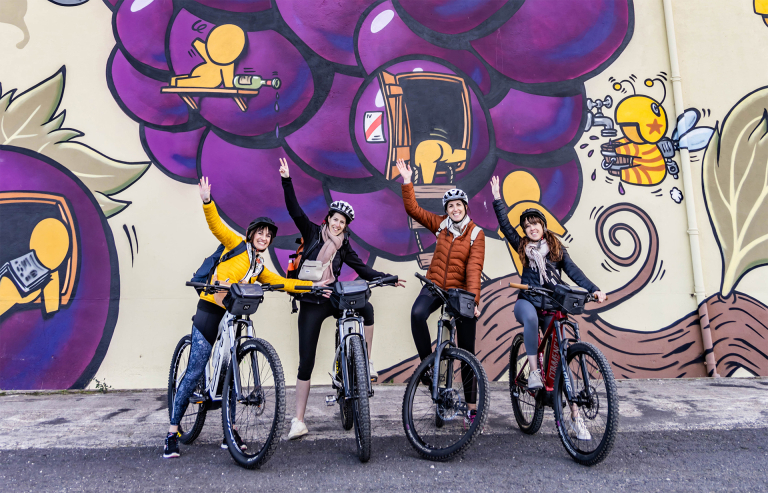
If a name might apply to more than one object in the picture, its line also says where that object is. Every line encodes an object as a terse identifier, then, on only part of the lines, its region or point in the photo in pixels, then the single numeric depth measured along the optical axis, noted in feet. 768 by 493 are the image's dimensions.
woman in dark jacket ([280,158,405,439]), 11.26
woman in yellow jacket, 10.59
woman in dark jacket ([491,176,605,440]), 11.53
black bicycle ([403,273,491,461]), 9.84
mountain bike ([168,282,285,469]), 9.03
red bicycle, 9.18
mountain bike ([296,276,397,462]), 9.48
